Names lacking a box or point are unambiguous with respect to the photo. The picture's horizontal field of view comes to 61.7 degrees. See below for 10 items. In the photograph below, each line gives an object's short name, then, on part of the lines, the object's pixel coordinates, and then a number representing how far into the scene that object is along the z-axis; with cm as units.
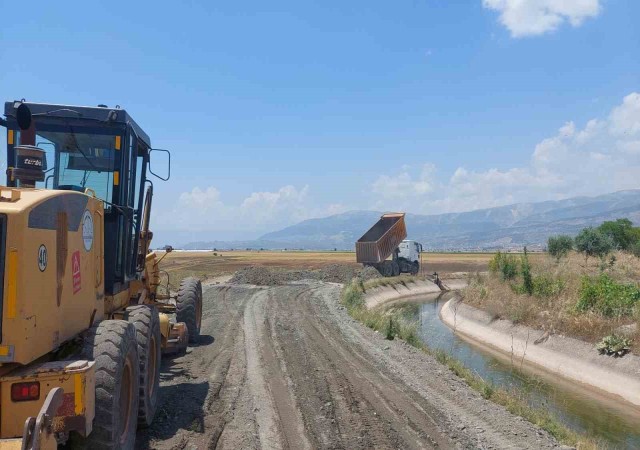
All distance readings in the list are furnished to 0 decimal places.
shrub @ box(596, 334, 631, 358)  1602
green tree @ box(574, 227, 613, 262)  4547
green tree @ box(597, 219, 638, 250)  5334
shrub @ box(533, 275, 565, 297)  2300
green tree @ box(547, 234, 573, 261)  4771
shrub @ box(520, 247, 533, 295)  2486
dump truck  4338
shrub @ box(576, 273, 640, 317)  1836
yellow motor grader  448
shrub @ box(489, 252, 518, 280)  2973
